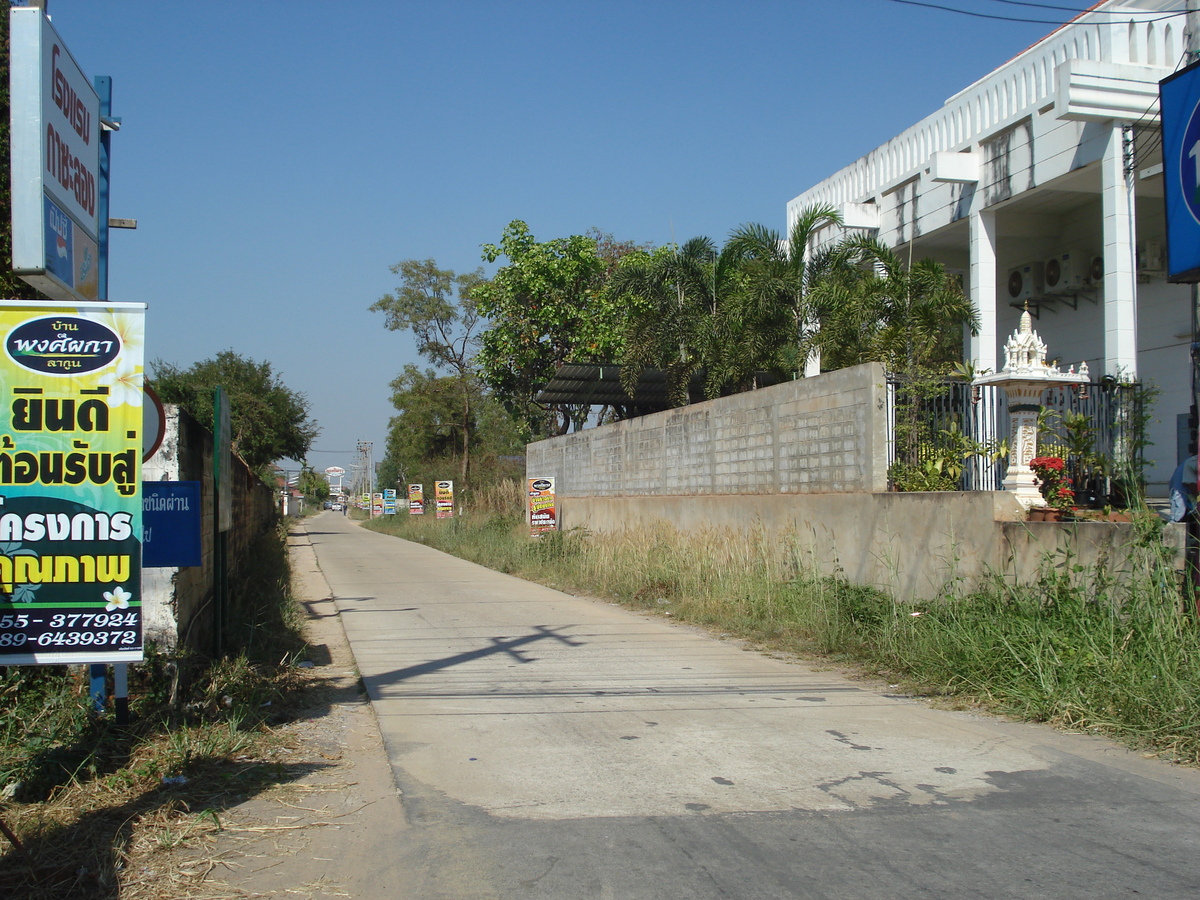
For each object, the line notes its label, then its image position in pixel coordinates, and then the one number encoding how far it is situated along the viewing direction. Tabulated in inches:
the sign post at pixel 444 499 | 1400.1
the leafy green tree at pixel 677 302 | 753.6
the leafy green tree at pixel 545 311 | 1131.3
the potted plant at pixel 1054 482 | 350.6
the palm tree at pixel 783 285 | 682.2
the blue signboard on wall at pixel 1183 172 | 293.1
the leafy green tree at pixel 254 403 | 1277.1
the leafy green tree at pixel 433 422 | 1769.2
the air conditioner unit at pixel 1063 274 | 759.1
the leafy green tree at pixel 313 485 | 4899.1
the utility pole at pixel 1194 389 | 285.4
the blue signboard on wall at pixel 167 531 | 245.1
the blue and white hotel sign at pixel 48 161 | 185.9
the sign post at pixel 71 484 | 181.9
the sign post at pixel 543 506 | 836.0
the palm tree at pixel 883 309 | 525.0
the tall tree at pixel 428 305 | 1535.4
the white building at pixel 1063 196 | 568.4
